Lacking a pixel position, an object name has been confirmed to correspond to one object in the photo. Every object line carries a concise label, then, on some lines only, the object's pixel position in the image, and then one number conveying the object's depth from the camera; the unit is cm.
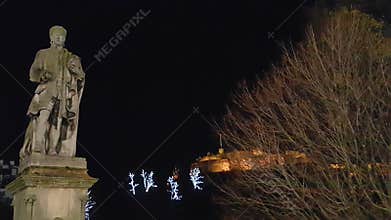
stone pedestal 877
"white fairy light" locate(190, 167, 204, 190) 6550
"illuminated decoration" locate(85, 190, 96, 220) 4312
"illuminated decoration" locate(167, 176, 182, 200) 6311
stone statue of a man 919
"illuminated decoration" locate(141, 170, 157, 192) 6044
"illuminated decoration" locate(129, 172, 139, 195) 5399
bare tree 1438
